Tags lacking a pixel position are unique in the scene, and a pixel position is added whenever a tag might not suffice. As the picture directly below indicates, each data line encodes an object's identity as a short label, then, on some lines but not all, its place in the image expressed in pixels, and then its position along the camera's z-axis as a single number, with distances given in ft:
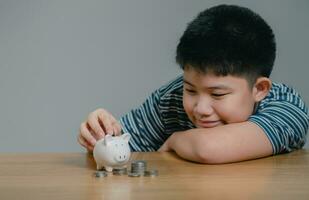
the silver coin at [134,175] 4.54
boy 5.07
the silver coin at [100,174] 4.56
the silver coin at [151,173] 4.54
